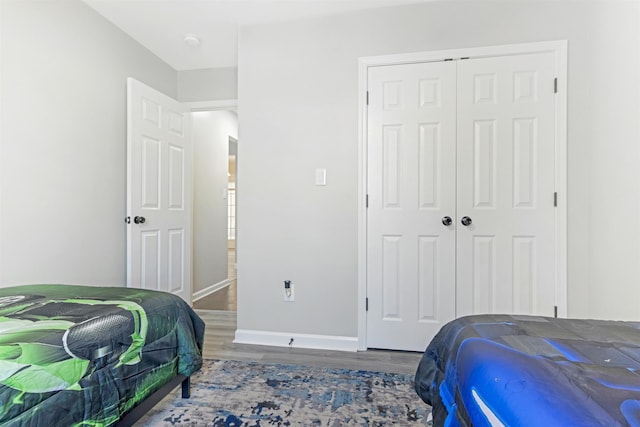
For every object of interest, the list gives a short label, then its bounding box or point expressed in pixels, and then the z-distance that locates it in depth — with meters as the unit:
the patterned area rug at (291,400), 1.50
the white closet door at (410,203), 2.30
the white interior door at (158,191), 2.72
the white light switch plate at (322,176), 2.45
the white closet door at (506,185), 2.18
